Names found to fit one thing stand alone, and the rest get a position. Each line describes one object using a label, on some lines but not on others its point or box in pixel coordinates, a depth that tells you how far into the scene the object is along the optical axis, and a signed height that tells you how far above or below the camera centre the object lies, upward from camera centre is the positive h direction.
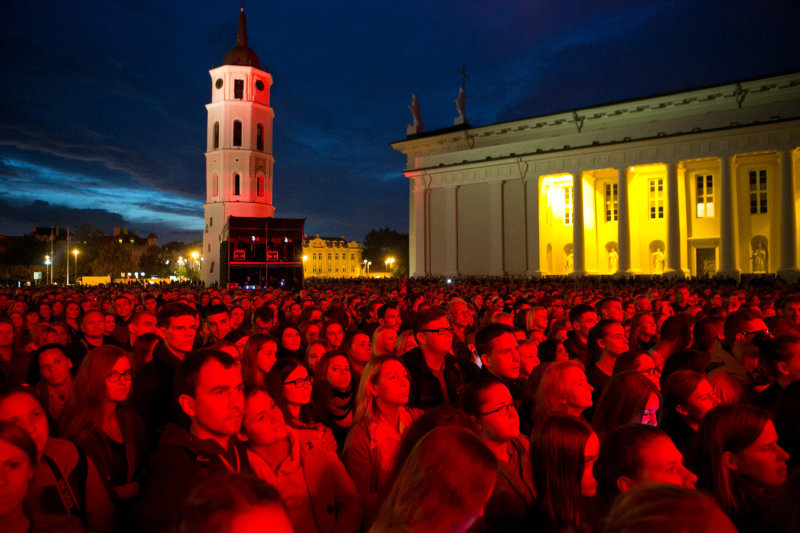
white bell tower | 66.00 +16.81
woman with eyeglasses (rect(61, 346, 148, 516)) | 3.32 -0.89
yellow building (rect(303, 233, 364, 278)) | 119.19 +5.53
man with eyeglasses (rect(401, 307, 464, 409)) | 5.46 -0.84
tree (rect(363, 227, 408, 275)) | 119.38 +7.93
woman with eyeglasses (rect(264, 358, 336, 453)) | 4.26 -0.80
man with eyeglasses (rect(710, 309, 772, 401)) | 5.60 -0.76
